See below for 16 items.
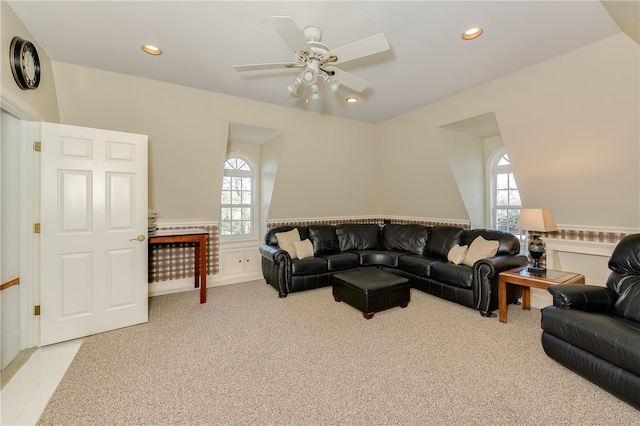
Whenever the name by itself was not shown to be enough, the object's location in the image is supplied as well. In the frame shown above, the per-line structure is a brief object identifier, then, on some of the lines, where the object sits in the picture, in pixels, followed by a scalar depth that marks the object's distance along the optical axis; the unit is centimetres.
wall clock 223
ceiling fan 191
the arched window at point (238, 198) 544
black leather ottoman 320
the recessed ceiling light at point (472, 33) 243
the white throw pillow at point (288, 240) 438
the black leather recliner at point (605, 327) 180
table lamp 306
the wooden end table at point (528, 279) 280
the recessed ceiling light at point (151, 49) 273
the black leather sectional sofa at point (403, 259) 336
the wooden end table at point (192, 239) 349
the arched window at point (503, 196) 464
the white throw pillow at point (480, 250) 361
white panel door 265
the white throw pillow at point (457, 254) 383
